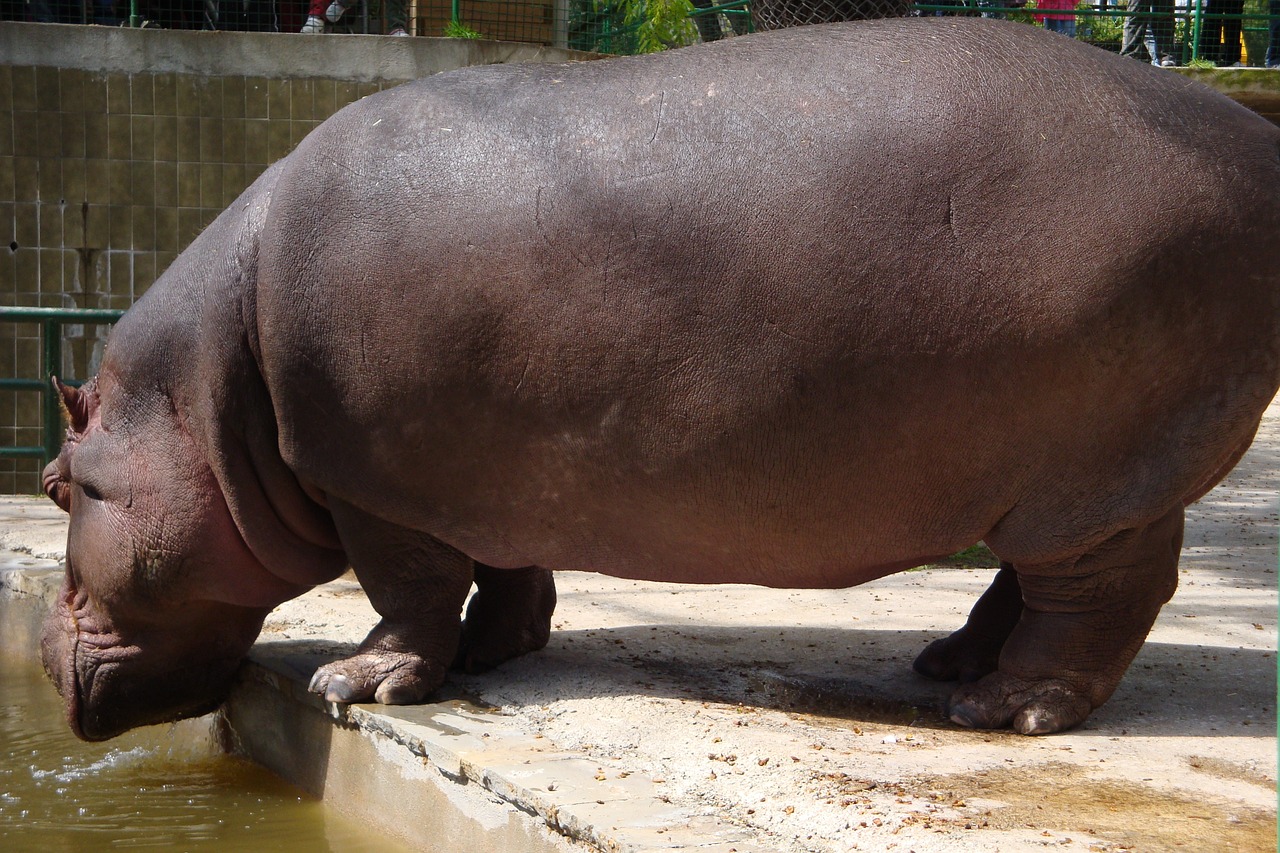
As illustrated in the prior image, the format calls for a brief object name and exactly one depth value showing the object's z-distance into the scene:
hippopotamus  3.51
